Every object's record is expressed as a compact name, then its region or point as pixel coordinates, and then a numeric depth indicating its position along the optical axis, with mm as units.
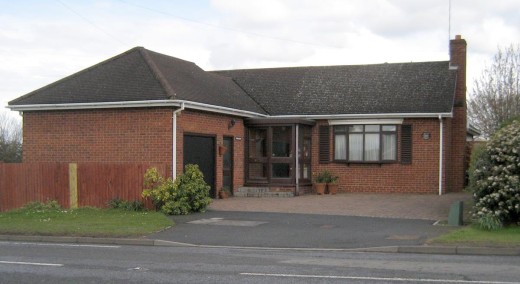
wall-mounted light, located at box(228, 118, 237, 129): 25019
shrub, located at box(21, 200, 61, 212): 20688
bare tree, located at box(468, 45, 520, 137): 39562
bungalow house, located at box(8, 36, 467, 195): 22141
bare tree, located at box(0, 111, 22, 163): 40156
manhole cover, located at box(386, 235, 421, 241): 14728
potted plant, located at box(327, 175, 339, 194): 26578
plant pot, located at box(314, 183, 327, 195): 26359
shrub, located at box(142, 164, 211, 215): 19828
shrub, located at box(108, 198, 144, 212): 20531
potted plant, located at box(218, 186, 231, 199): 24328
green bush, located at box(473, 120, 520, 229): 15500
